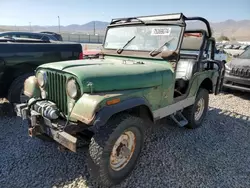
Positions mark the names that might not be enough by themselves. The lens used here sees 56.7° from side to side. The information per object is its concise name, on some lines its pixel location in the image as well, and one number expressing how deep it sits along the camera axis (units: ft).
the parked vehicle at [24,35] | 30.73
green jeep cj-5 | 8.25
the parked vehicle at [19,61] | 14.87
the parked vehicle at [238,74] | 22.24
